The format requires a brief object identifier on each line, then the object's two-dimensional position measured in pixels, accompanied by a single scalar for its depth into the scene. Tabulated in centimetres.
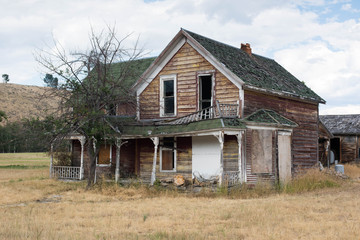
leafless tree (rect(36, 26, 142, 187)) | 1906
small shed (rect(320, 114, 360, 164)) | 3678
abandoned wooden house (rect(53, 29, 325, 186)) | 1964
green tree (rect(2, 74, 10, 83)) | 15300
